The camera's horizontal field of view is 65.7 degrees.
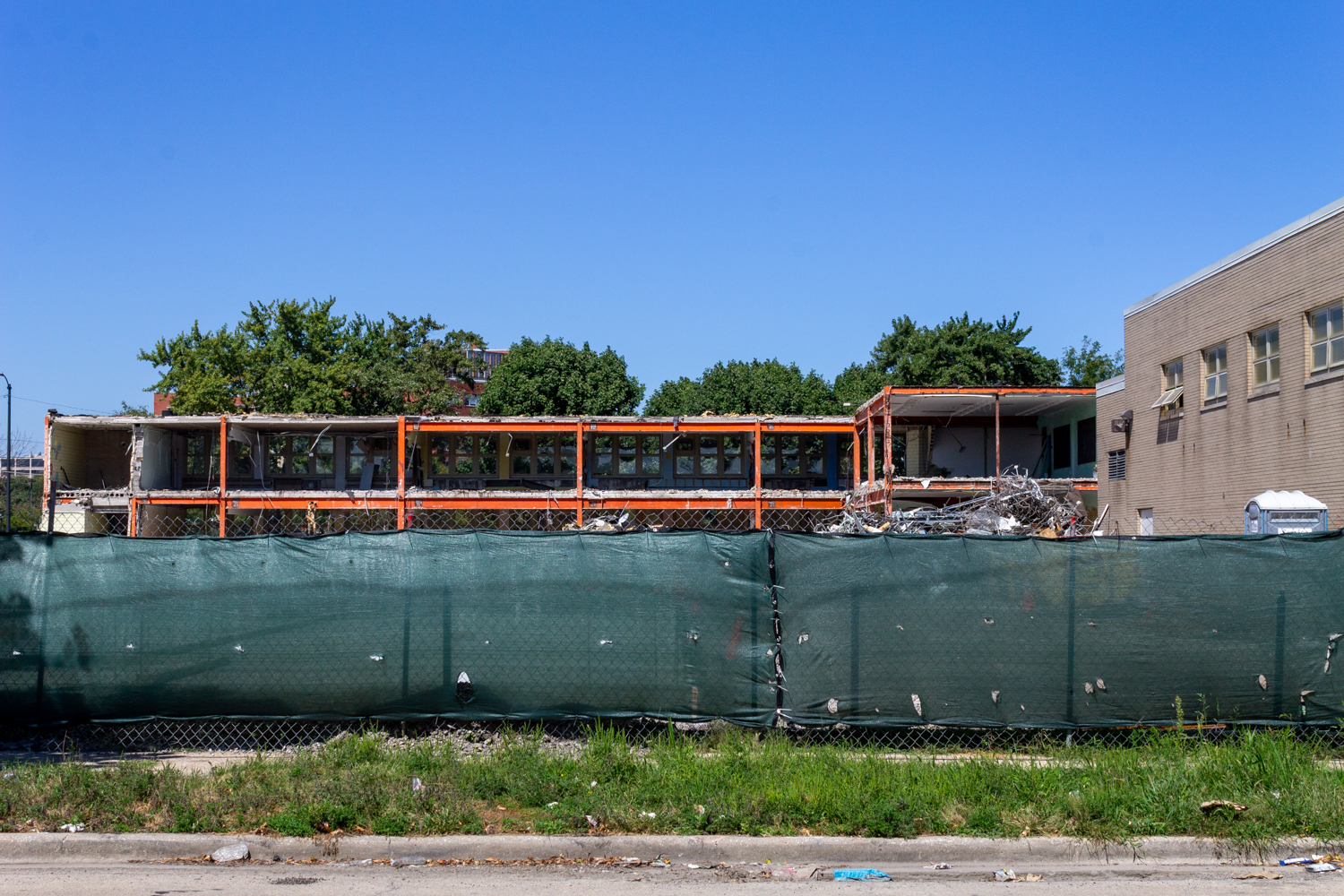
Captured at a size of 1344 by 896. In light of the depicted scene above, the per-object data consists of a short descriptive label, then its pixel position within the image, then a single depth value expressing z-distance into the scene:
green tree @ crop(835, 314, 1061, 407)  55.22
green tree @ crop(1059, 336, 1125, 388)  72.56
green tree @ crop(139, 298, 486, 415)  51.94
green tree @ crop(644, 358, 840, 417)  56.94
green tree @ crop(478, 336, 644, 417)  55.12
